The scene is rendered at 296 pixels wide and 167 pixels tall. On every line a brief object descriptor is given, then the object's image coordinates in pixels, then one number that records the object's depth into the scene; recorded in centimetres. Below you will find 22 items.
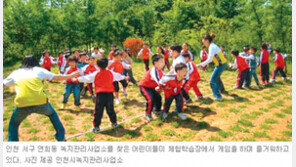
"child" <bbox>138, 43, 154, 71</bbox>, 1330
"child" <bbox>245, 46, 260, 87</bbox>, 1041
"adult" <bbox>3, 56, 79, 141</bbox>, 405
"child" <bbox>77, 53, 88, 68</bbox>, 900
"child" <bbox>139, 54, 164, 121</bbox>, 598
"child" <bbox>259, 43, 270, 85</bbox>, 1088
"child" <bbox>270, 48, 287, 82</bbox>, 1122
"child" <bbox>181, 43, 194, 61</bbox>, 1172
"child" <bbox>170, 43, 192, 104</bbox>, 670
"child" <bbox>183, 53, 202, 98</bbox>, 746
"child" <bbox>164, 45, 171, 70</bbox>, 1469
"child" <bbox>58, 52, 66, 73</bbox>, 1301
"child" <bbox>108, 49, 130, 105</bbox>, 764
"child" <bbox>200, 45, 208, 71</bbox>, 1399
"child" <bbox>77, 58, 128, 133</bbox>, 541
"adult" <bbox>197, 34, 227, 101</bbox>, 735
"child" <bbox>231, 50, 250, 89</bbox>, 967
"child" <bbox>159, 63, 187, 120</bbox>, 572
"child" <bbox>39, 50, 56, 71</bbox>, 1218
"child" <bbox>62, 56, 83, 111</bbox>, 750
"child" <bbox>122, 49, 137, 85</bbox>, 888
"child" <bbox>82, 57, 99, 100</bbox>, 808
